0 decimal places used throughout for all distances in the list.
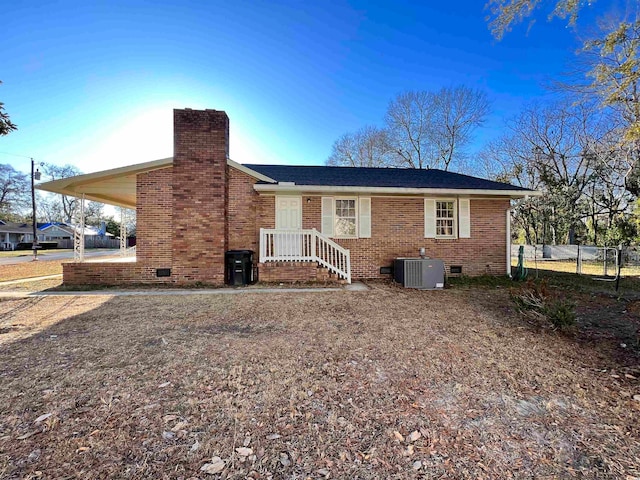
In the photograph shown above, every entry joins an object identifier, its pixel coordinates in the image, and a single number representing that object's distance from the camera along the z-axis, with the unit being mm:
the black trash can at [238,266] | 8633
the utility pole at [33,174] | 23281
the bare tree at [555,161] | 19891
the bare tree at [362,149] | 27234
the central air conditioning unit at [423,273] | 8602
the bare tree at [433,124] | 24562
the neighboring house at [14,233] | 39156
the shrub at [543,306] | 4383
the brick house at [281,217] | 8695
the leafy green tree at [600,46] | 4941
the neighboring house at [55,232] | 41781
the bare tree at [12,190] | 40500
